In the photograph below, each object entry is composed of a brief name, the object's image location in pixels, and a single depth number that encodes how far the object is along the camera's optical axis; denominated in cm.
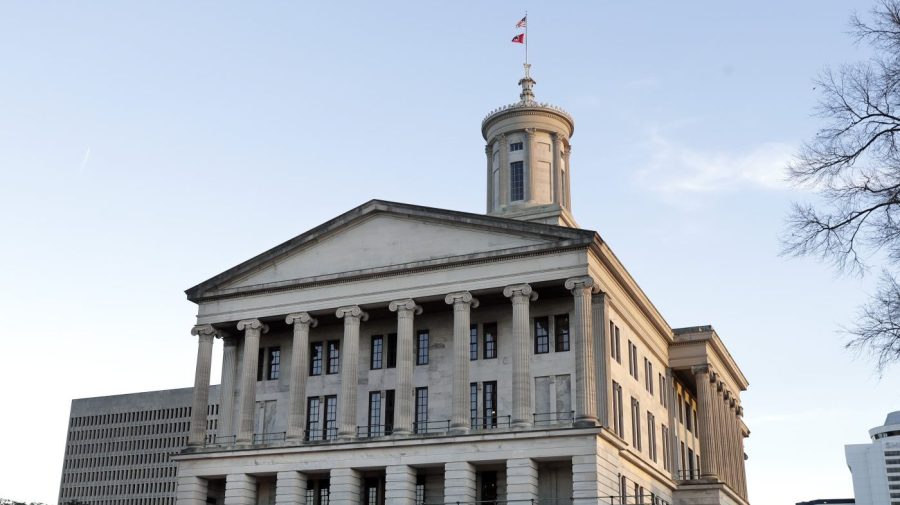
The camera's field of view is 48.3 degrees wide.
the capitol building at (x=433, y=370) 5241
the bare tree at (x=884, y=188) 1941
